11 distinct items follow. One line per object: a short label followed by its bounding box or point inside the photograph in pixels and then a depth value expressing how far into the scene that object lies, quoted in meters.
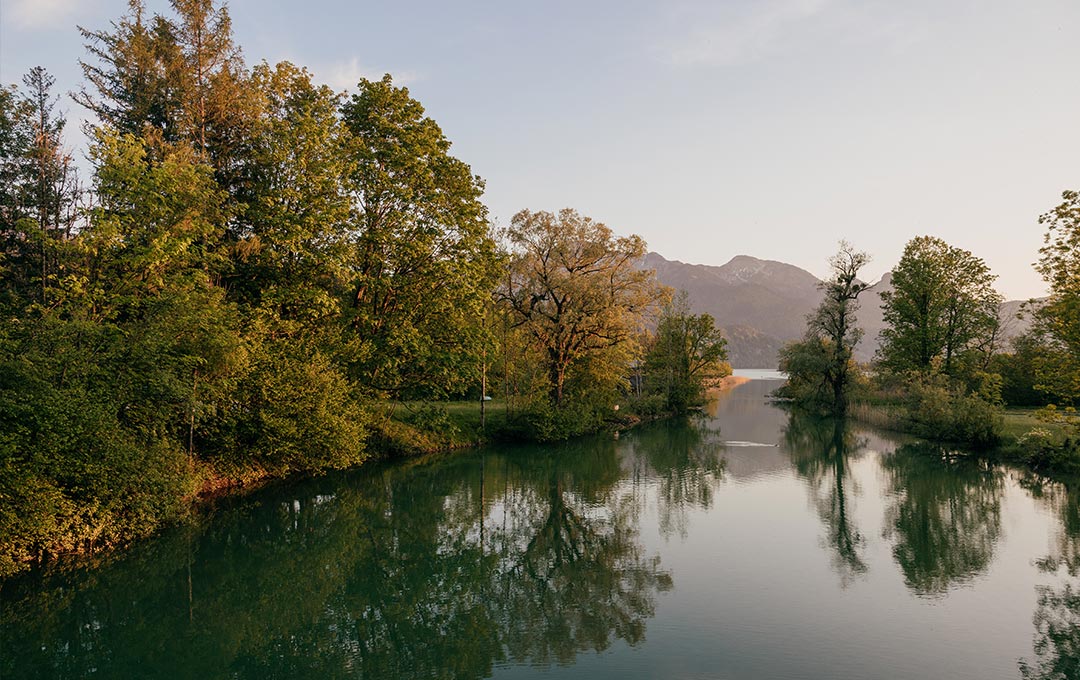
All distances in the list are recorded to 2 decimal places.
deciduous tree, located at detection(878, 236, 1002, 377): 54.22
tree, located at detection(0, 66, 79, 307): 21.62
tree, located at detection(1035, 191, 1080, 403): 21.95
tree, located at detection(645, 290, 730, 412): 63.38
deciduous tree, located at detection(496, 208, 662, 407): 43.66
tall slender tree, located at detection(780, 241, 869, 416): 55.56
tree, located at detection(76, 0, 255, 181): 25.58
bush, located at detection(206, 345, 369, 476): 23.66
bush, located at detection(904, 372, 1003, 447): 35.66
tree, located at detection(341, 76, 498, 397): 30.00
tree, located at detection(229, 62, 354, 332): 25.39
